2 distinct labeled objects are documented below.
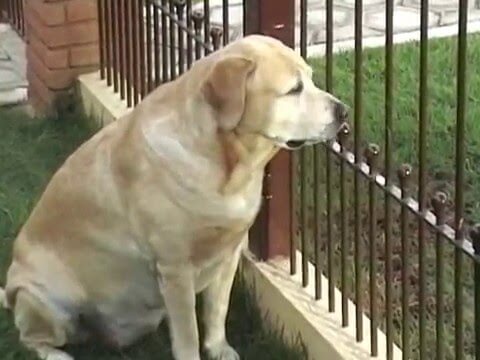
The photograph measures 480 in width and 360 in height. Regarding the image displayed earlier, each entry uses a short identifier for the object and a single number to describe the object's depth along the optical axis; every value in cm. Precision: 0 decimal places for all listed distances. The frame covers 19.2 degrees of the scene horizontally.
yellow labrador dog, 360
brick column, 633
